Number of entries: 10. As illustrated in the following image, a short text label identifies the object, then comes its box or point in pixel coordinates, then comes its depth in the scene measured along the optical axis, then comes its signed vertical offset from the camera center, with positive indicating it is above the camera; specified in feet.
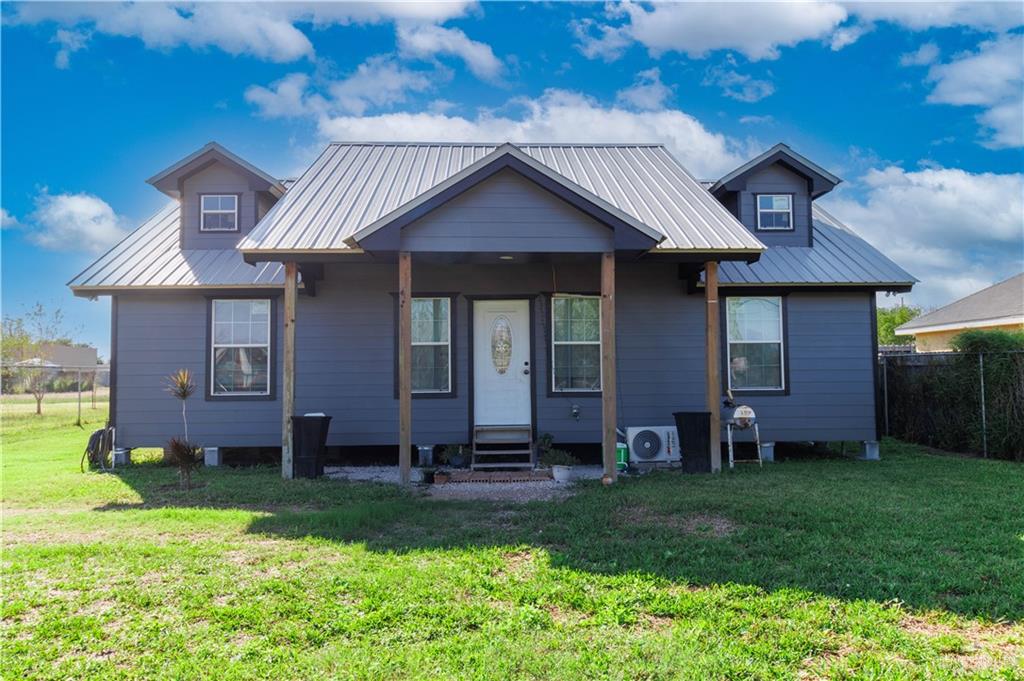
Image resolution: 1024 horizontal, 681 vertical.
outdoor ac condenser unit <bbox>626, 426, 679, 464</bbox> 29.71 -3.68
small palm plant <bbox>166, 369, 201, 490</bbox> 25.05 -2.72
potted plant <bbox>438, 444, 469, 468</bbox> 30.76 -4.22
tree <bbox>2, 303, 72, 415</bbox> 77.46 +5.33
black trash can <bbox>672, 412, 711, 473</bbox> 27.94 -3.27
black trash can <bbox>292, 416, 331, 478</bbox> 27.94 -3.33
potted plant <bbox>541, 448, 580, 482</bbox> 27.35 -4.34
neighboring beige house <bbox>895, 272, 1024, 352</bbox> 60.90 +5.34
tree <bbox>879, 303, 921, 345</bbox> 102.89 +8.43
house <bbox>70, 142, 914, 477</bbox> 32.37 +1.89
